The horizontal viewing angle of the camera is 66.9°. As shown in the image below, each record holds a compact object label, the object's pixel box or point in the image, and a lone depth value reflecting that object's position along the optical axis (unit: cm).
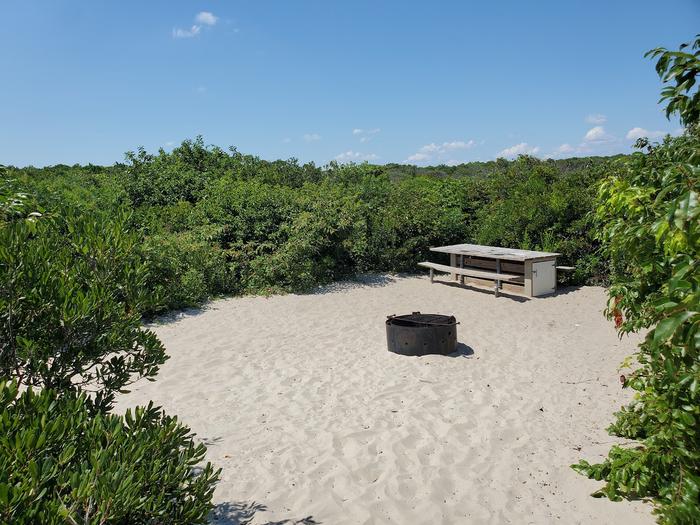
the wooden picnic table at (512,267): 1184
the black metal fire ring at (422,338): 761
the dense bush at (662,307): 160
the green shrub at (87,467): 173
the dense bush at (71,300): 248
